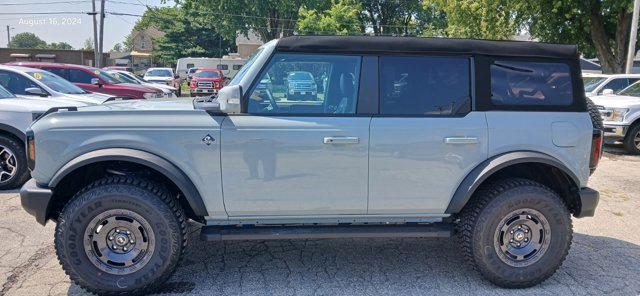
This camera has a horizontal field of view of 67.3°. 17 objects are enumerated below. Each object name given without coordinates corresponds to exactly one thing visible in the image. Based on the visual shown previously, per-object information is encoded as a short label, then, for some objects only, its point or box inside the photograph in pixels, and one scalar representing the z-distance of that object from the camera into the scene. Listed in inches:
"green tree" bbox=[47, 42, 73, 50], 4671.3
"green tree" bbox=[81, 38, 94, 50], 4614.9
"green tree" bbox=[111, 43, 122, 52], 4662.6
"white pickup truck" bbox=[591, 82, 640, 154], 396.8
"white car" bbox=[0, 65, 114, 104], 310.2
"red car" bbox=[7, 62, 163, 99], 472.1
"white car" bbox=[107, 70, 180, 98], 581.7
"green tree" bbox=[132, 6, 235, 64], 2085.4
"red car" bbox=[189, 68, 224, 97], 1000.2
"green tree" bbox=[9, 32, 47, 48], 4921.3
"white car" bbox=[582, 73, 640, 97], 468.1
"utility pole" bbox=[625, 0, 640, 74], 593.6
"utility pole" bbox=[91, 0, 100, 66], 1220.5
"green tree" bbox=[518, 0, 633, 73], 687.7
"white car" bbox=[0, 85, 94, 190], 247.4
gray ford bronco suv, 135.2
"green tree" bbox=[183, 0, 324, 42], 1487.5
